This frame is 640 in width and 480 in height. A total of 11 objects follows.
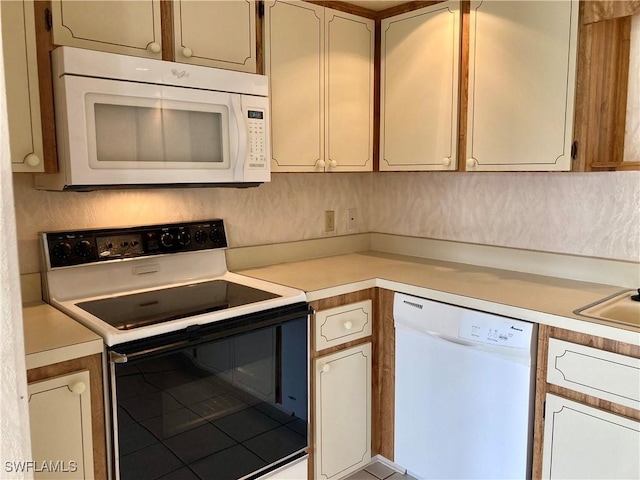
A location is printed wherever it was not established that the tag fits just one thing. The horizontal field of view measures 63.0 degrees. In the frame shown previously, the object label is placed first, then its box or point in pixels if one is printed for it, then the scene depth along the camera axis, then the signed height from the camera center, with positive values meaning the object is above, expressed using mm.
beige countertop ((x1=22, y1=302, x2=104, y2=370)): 1383 -430
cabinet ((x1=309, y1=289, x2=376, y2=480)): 2053 -822
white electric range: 1535 -527
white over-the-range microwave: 1608 +205
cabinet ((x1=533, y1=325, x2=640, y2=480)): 1525 -694
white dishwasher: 1787 -779
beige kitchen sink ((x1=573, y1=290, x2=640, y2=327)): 1734 -437
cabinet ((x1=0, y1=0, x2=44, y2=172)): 1517 +296
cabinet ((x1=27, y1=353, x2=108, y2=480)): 1390 -642
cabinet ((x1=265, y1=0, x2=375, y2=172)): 2156 +424
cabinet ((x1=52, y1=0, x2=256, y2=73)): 1633 +528
